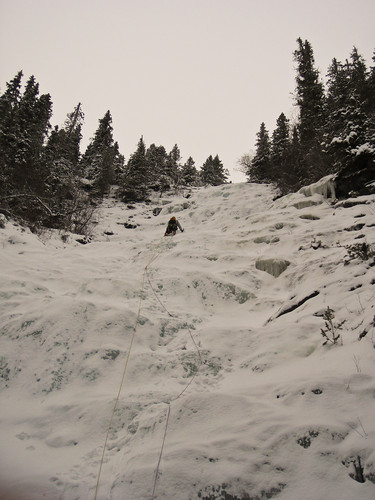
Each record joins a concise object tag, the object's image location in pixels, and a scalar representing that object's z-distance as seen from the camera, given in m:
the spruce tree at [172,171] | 34.31
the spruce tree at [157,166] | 33.22
